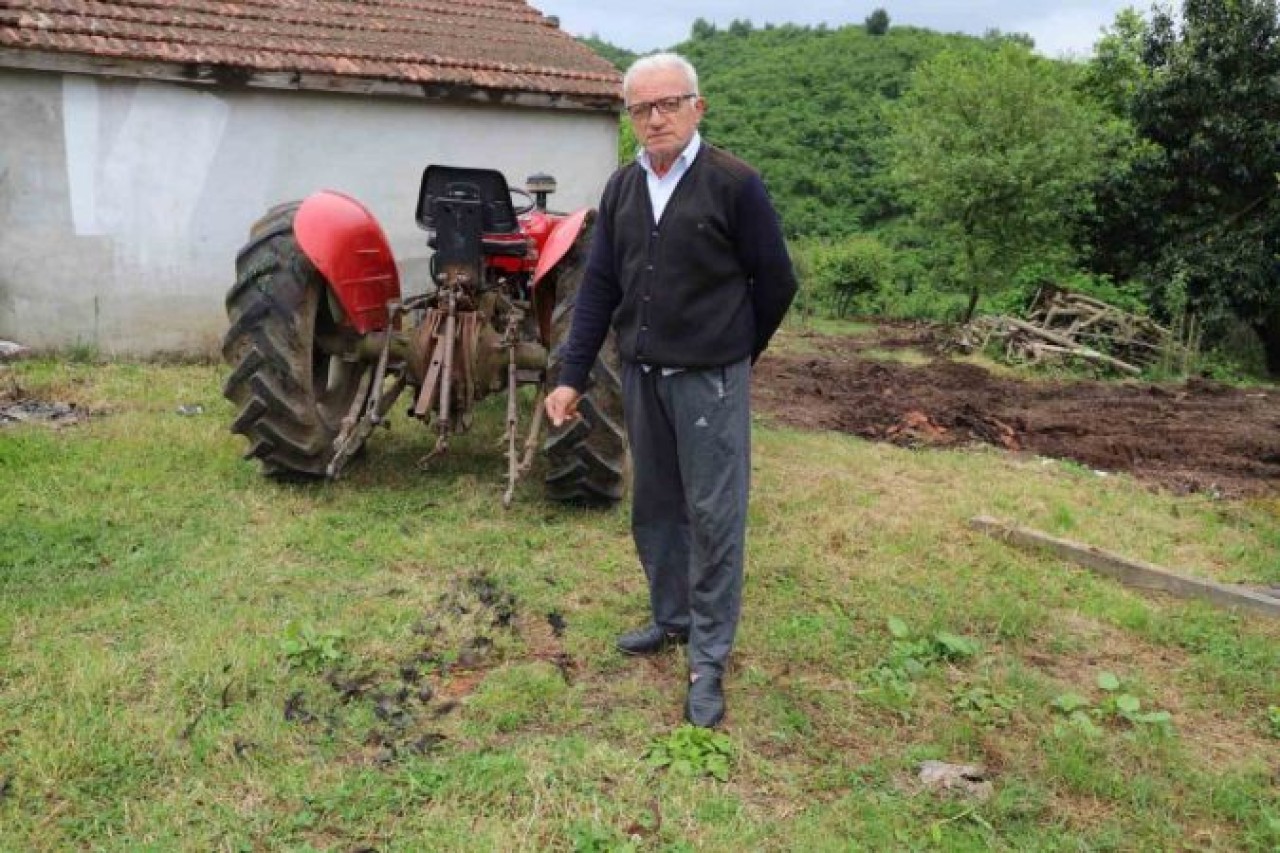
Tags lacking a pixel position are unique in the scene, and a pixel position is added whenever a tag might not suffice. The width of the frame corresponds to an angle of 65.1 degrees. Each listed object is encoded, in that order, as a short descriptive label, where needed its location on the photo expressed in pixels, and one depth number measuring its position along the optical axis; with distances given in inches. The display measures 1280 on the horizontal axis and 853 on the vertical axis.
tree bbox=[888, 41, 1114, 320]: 575.5
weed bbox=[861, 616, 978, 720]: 125.0
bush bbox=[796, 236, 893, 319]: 764.6
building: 289.9
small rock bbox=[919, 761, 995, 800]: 106.0
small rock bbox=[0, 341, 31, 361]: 282.8
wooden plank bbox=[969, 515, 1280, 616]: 157.2
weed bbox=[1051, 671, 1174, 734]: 119.8
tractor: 177.2
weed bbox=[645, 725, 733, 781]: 107.3
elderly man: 110.7
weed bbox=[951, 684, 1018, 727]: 121.2
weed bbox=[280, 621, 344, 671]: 125.0
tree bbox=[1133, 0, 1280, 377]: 535.2
